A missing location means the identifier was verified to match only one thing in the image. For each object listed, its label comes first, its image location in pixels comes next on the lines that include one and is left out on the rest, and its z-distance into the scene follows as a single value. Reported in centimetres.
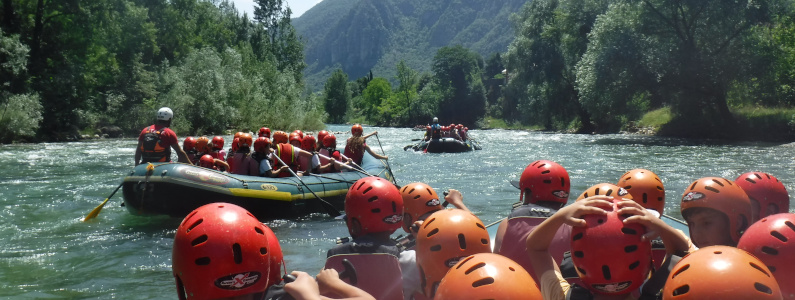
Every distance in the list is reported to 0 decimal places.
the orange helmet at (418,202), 422
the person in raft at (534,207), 346
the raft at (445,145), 2461
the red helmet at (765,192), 388
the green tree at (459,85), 8043
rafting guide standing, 899
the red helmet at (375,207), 338
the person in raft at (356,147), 1184
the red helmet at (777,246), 239
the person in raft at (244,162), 954
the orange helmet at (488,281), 178
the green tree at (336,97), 10394
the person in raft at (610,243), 212
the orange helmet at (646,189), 382
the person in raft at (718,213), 293
